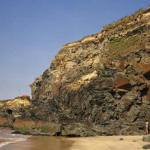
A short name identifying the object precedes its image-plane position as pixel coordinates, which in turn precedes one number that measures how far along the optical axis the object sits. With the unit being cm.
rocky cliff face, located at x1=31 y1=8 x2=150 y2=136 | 3416
